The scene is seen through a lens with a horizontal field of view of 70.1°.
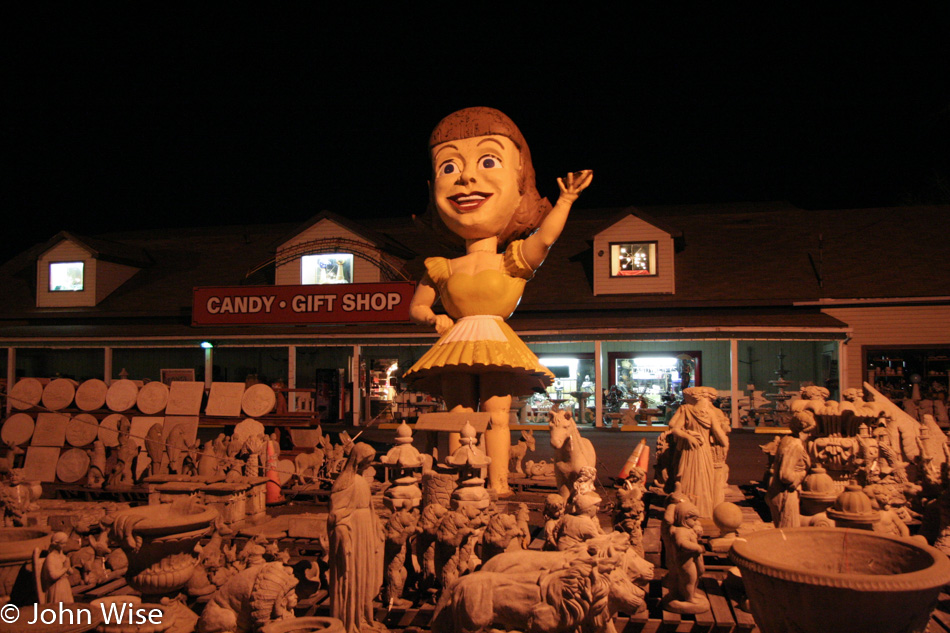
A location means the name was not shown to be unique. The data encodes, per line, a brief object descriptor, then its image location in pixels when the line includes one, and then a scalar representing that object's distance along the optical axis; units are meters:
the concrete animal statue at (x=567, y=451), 4.97
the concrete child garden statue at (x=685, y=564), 4.18
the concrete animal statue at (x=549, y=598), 3.08
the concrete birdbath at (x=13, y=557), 4.69
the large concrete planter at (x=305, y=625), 3.53
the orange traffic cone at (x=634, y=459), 5.46
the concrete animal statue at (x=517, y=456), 8.81
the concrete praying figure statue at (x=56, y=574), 4.20
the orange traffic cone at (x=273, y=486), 8.02
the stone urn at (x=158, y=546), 4.41
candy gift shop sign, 15.37
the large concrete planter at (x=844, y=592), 2.88
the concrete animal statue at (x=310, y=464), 8.73
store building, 15.20
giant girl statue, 6.30
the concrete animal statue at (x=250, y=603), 3.68
